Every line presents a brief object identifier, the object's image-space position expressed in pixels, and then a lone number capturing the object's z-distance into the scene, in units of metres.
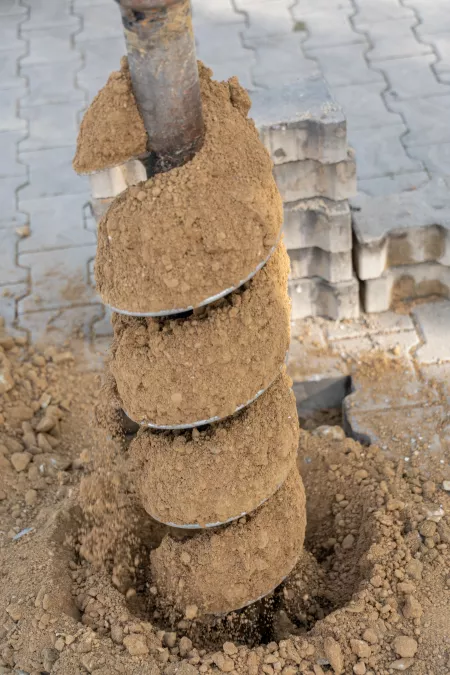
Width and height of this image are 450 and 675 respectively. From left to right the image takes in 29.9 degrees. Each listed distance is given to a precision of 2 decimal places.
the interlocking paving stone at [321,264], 4.22
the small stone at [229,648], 2.86
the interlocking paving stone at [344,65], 6.04
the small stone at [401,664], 2.83
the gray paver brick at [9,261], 5.06
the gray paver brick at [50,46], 6.71
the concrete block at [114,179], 3.90
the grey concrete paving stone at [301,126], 3.78
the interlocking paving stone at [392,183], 5.12
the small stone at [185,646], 2.89
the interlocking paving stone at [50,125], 5.96
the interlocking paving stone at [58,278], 4.88
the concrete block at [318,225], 4.05
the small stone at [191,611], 2.93
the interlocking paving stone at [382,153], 5.28
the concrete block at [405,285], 4.37
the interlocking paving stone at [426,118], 5.48
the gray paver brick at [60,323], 4.65
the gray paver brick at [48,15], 7.08
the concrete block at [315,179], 3.92
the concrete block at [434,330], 4.23
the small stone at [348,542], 3.39
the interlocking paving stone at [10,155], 5.80
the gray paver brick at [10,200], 5.45
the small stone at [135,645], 2.83
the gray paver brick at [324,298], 4.34
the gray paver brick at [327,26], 6.44
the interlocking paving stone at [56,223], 5.25
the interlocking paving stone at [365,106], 5.67
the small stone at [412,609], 2.95
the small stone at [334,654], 2.81
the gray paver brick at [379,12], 6.58
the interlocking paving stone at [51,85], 6.33
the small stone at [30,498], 3.66
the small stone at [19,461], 3.81
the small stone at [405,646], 2.85
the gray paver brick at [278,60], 6.12
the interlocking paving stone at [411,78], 5.85
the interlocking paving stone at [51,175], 5.62
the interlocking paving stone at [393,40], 6.21
